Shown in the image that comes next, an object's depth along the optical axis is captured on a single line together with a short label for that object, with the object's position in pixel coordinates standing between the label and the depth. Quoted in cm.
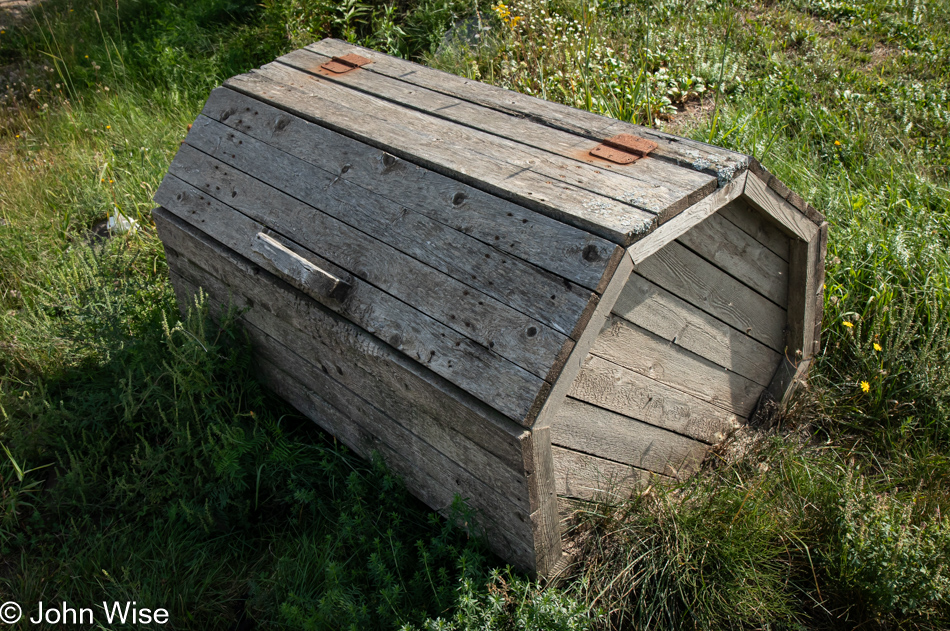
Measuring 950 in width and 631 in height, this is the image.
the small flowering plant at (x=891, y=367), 279
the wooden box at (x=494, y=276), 183
